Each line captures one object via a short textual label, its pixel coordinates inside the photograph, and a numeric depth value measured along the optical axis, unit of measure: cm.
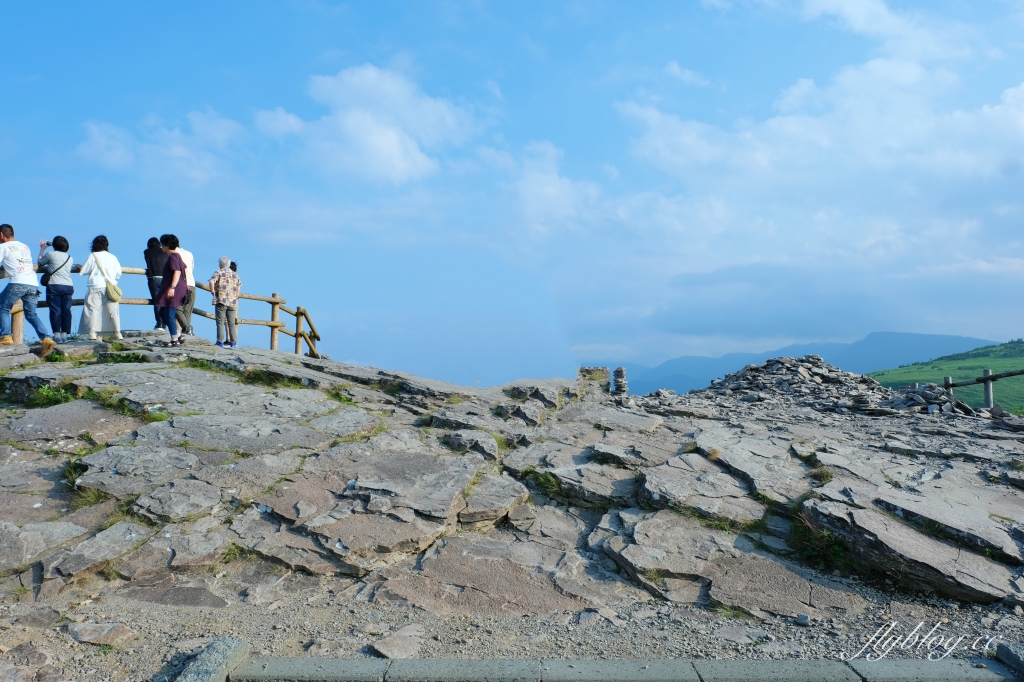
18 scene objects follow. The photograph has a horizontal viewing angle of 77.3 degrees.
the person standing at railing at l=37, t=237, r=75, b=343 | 1212
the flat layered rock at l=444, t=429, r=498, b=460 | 755
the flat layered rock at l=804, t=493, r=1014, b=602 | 498
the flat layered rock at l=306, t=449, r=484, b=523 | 608
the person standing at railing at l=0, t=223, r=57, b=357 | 1135
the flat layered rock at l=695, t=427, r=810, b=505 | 664
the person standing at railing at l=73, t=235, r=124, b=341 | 1229
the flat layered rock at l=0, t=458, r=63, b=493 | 625
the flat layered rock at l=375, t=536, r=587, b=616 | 489
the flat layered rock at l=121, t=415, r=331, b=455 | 706
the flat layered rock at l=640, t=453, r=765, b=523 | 620
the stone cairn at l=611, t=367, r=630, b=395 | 2228
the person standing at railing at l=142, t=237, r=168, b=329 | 1341
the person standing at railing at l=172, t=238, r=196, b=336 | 1328
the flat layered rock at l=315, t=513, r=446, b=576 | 535
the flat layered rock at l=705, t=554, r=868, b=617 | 493
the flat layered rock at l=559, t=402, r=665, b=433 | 912
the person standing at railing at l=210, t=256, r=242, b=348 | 1378
